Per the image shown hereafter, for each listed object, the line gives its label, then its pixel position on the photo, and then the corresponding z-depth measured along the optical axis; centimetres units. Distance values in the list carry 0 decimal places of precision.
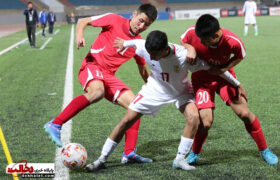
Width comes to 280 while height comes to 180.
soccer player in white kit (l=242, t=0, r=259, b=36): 2348
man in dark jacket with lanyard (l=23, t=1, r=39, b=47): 1986
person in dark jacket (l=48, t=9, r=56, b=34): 3126
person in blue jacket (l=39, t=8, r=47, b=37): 2716
